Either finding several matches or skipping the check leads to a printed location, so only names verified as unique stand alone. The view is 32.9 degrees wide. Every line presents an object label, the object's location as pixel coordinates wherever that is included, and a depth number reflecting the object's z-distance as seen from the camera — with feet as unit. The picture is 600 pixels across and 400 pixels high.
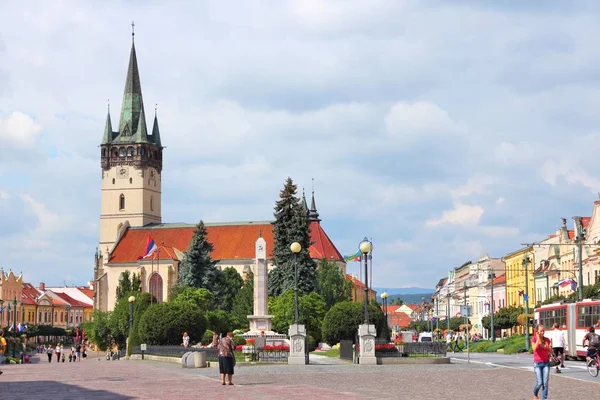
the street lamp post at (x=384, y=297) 215.02
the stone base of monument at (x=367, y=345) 137.69
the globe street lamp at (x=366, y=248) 133.38
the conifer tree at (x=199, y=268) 361.10
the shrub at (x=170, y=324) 192.95
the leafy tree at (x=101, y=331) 364.17
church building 456.45
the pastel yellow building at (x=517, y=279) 356.44
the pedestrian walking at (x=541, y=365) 74.02
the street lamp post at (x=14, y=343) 253.03
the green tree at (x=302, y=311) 267.80
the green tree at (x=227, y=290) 368.27
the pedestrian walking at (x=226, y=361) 95.35
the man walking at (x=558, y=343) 127.04
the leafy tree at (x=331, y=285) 316.40
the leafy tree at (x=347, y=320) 181.16
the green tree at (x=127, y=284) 438.81
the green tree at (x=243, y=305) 319.27
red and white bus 145.38
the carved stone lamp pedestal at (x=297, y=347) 140.67
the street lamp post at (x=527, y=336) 199.84
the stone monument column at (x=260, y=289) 204.95
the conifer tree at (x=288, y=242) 297.33
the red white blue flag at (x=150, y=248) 342.44
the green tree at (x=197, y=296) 338.56
